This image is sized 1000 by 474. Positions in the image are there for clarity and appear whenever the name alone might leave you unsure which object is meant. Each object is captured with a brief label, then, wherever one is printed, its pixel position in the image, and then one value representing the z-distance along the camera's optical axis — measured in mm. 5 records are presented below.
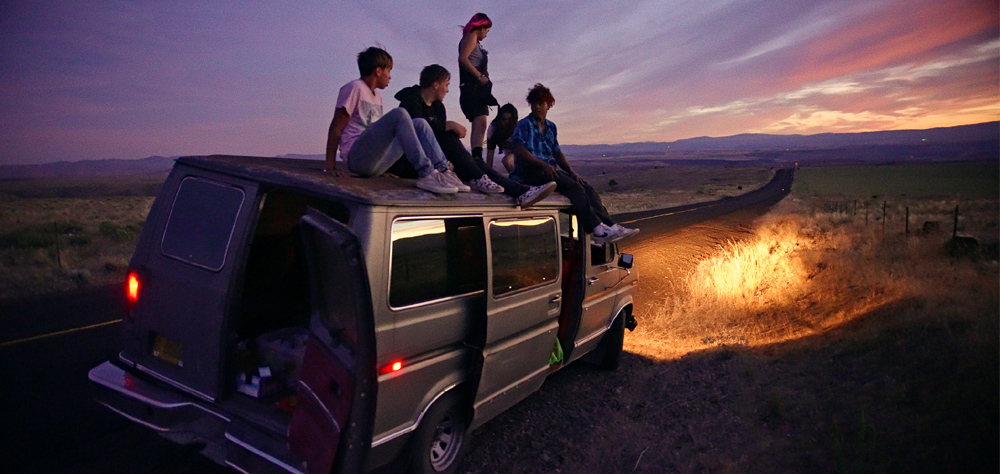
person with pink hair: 5945
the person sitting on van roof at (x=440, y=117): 4676
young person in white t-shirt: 3795
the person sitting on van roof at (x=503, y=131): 6469
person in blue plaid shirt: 5180
